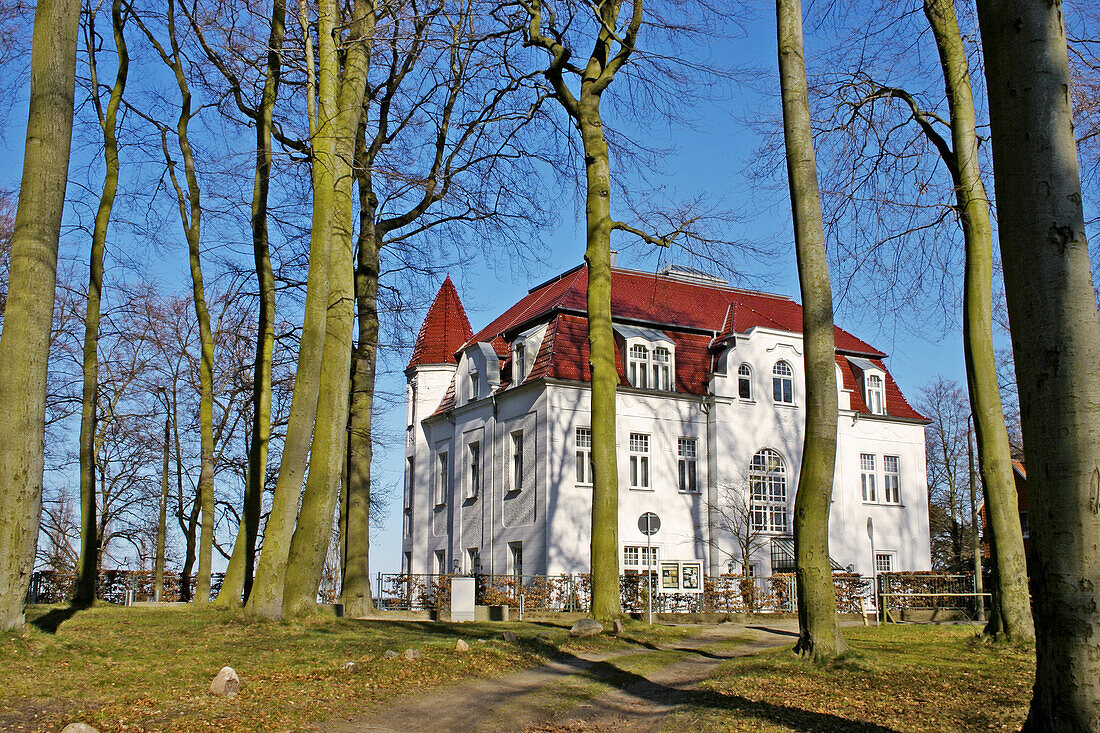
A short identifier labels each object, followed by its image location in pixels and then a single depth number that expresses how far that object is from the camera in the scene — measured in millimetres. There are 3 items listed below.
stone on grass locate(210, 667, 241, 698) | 7602
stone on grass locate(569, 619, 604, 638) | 14016
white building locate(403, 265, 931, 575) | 30828
